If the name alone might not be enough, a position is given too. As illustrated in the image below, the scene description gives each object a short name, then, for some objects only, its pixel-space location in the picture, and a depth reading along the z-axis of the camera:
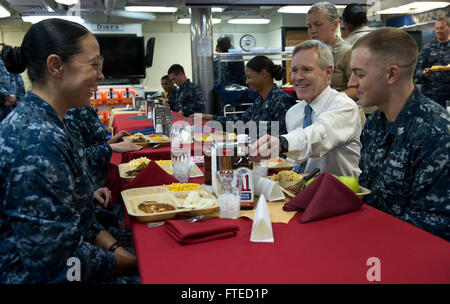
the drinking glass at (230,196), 1.44
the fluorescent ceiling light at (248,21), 13.32
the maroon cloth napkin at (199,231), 1.24
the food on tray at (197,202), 1.49
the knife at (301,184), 1.76
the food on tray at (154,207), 1.47
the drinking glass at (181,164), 1.98
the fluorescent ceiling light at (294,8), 7.26
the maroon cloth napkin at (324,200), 1.42
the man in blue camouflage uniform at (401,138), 1.47
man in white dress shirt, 2.12
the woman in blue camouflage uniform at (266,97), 3.63
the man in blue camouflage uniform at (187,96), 7.00
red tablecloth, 1.02
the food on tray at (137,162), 2.38
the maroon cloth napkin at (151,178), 1.84
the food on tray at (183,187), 1.73
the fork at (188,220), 1.41
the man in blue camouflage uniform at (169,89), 7.85
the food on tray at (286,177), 1.92
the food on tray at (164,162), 2.47
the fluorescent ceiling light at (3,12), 8.95
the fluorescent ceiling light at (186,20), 12.18
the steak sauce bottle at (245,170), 1.50
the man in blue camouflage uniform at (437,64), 5.91
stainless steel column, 7.42
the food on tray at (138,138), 3.27
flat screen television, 11.12
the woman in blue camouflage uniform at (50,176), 1.15
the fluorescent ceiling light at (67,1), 7.81
